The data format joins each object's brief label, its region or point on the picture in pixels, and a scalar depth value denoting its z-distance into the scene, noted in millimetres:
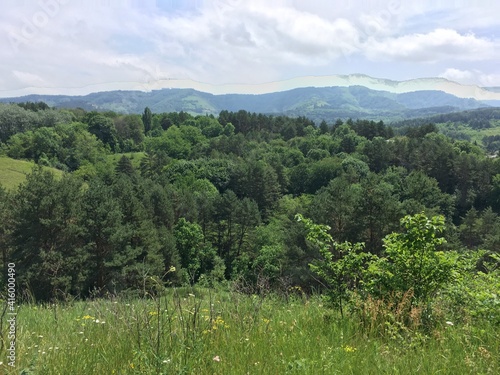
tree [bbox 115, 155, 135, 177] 83669
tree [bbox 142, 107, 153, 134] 145500
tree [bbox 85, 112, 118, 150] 116938
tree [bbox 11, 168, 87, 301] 25672
